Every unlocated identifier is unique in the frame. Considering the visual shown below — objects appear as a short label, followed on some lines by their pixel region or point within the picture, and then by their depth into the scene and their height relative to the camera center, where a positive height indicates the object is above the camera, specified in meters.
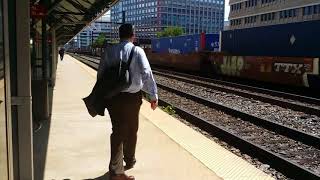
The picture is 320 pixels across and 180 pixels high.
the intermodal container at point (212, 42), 36.66 +0.06
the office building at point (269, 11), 87.06 +6.42
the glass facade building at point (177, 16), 94.19 +5.86
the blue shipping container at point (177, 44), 39.38 -0.18
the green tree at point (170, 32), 99.56 +2.15
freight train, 21.23 -0.57
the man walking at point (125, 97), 4.96 -0.56
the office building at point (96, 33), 146.00 +2.52
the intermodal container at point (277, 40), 21.36 +0.17
